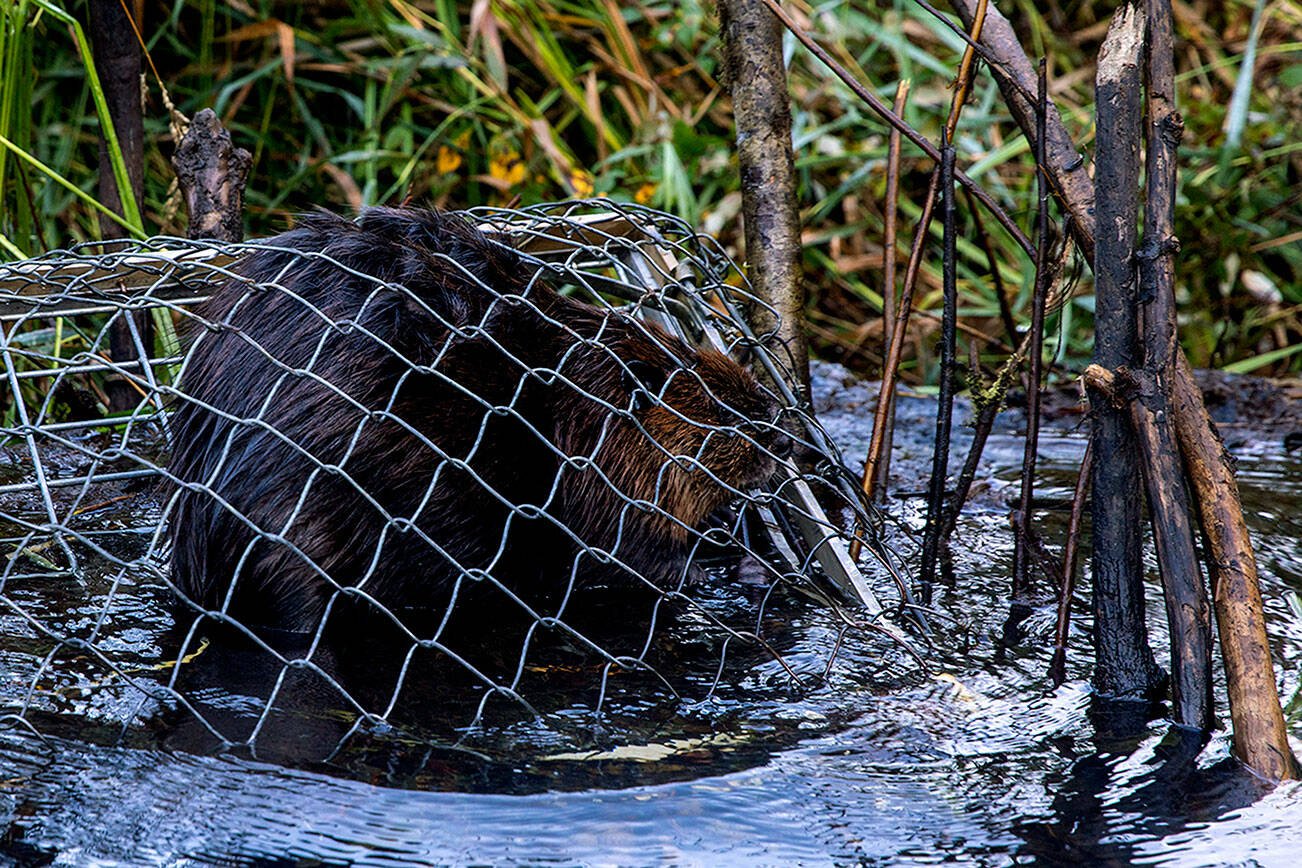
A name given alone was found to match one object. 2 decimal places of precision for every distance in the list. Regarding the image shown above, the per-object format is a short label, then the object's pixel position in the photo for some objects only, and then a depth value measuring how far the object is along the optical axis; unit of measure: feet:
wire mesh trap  12.66
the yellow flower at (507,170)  29.22
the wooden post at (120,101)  20.15
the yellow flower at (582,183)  27.94
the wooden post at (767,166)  18.26
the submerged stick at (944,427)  15.08
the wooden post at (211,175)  19.53
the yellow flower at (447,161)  29.27
